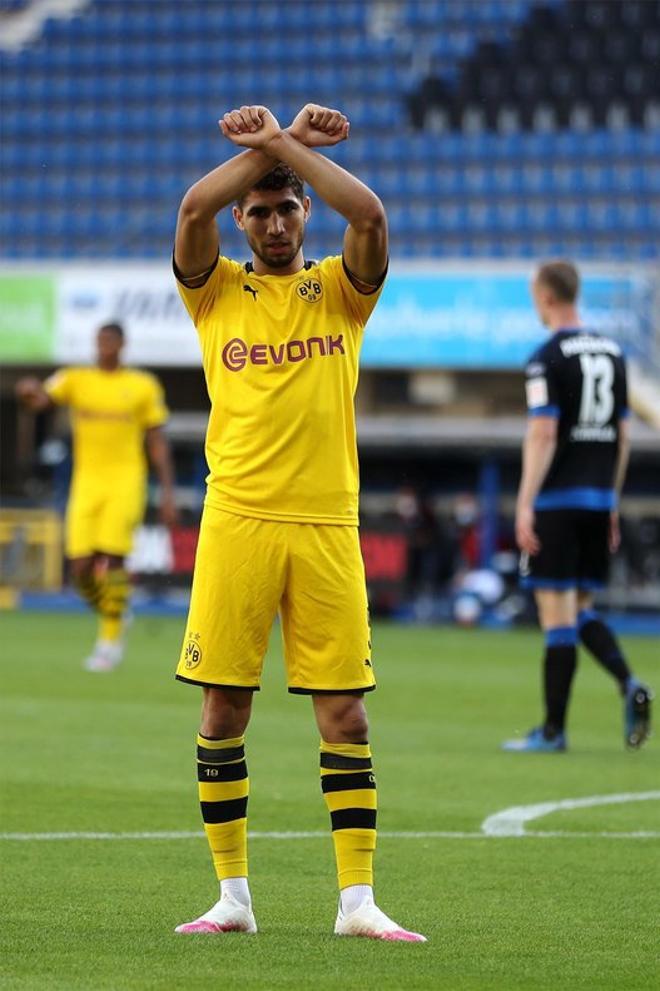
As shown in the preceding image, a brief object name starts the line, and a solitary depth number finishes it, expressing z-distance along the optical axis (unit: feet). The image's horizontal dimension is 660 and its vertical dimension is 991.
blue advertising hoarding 149.79
